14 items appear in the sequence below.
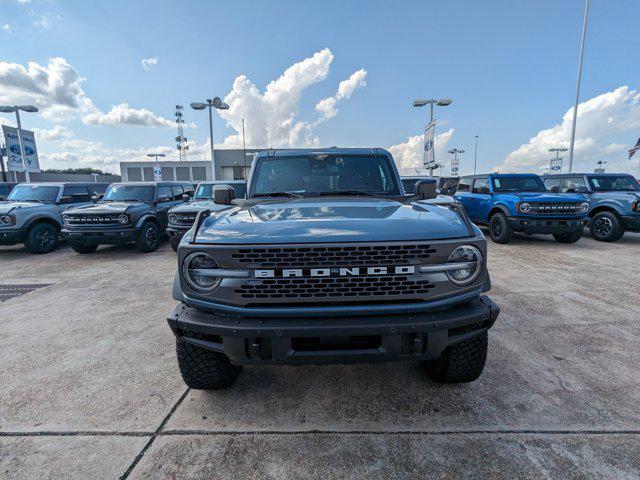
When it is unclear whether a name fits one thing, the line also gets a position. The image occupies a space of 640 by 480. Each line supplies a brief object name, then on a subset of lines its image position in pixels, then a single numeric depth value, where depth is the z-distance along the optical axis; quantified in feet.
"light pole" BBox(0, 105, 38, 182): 63.46
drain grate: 17.48
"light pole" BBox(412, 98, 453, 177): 61.57
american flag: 60.02
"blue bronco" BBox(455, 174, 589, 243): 27.35
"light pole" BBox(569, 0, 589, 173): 56.42
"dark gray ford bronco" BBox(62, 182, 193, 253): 26.20
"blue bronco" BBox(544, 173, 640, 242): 28.68
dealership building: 156.52
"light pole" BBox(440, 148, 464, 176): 134.88
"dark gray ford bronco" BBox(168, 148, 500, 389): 6.66
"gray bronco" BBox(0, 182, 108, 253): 26.68
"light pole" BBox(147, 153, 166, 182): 95.75
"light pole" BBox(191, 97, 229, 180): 56.80
